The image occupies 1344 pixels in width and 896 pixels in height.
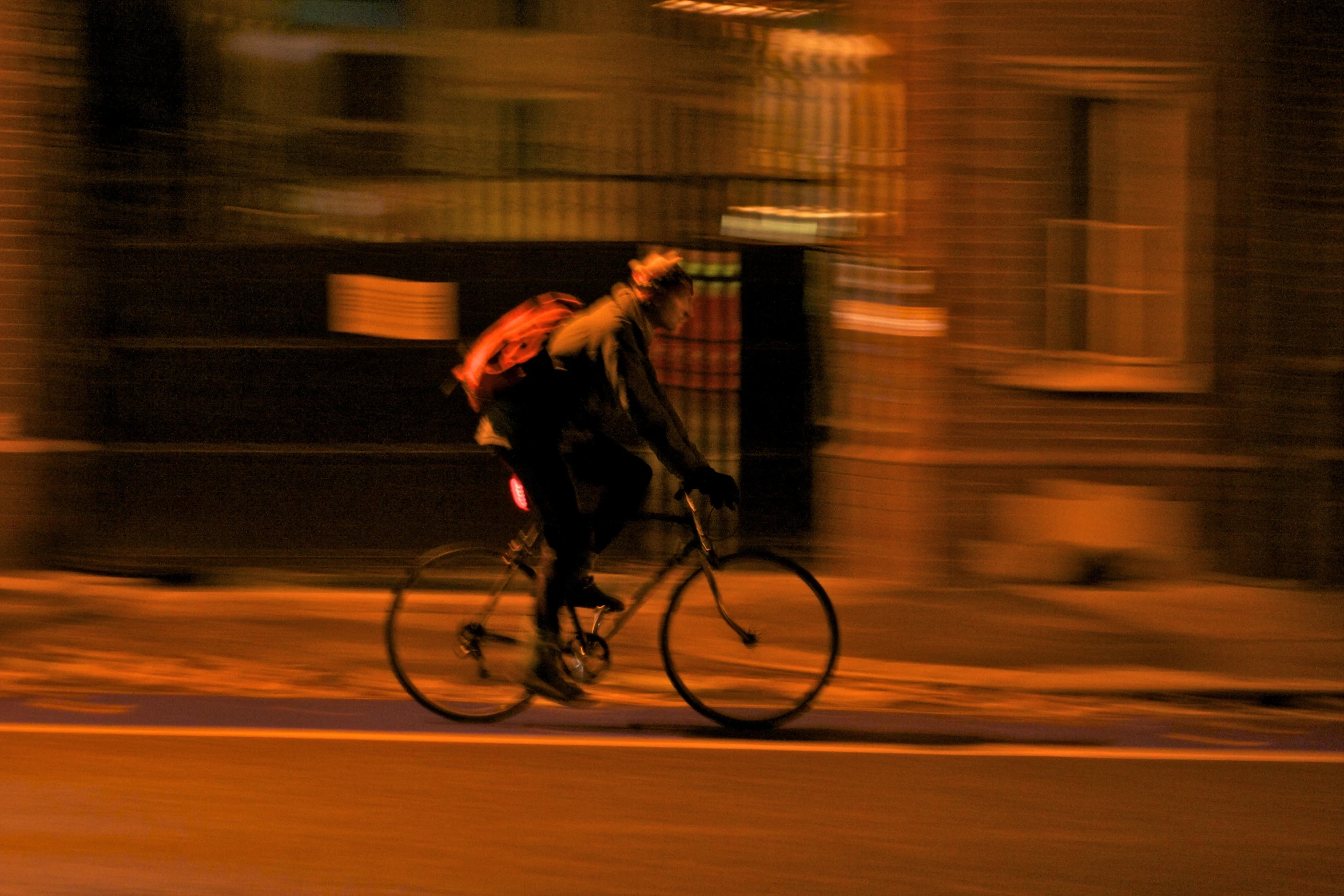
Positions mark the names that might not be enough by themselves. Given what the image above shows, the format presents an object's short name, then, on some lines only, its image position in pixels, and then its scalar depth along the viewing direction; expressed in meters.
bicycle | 12.49
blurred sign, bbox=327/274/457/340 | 18.78
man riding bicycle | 11.83
